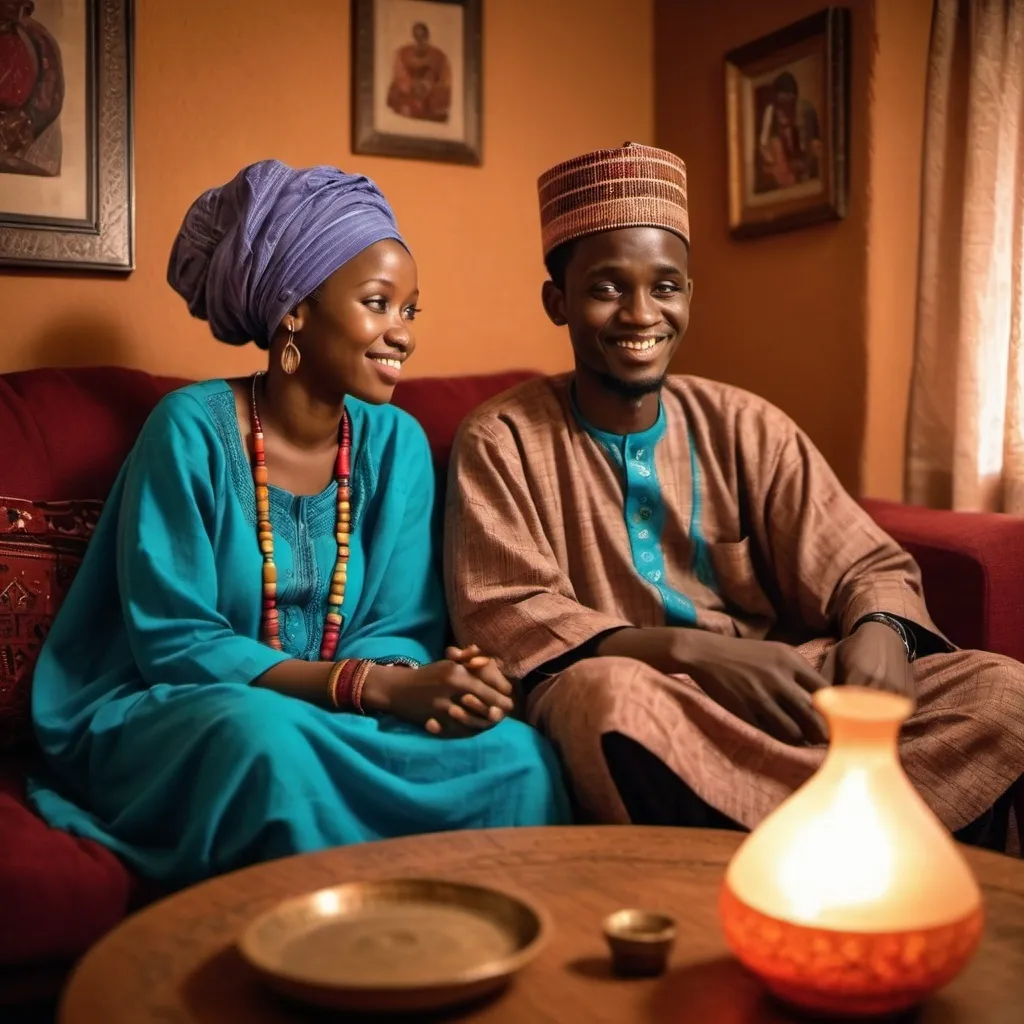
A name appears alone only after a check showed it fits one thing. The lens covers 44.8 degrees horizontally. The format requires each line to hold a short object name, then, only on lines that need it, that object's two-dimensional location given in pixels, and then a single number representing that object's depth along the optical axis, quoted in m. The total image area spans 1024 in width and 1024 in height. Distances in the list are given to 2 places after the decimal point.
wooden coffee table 1.02
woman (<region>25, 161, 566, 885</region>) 1.78
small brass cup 1.07
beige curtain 2.71
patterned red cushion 2.14
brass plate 0.98
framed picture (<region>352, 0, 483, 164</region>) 3.09
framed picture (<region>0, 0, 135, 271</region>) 2.68
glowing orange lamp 0.97
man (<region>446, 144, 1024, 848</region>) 1.93
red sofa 2.15
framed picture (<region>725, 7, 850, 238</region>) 2.93
